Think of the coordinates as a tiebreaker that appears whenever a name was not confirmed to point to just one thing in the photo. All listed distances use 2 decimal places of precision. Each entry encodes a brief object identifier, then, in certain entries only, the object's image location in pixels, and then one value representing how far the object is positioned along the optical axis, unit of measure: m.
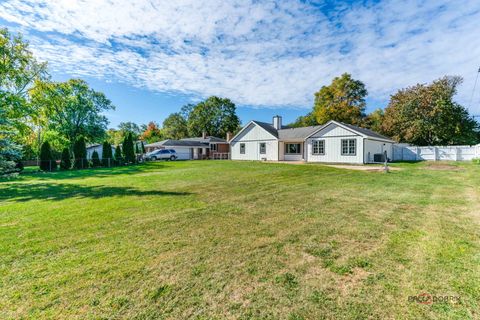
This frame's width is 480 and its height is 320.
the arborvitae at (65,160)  20.39
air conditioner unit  20.83
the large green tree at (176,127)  53.62
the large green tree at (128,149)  24.73
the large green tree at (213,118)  48.97
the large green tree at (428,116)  26.31
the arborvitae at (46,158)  19.48
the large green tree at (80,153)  21.13
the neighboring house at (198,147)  33.78
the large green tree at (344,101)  35.91
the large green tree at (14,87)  10.73
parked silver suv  30.12
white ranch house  20.17
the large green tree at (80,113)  29.98
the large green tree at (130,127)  73.01
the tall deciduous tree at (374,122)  32.06
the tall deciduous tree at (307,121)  41.69
